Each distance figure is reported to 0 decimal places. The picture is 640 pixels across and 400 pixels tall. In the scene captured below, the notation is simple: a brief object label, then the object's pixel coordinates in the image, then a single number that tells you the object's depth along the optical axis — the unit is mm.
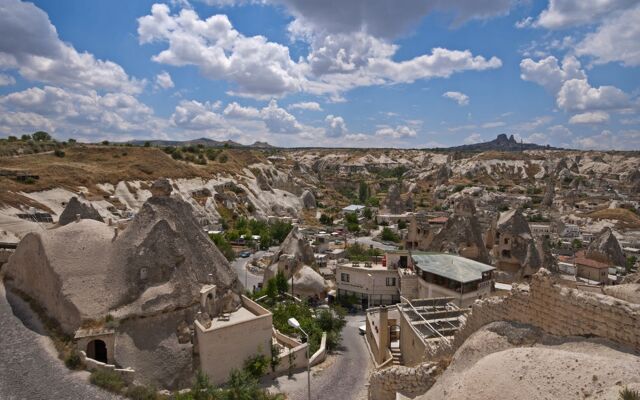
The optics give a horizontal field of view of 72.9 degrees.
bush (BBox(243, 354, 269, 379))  20047
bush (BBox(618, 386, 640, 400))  5664
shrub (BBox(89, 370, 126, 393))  13453
